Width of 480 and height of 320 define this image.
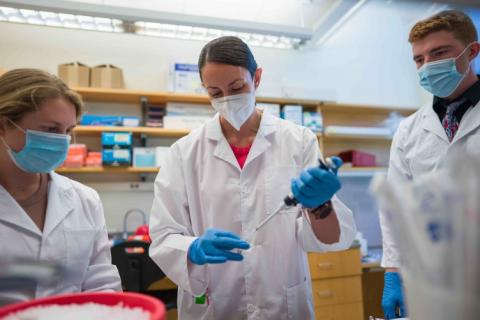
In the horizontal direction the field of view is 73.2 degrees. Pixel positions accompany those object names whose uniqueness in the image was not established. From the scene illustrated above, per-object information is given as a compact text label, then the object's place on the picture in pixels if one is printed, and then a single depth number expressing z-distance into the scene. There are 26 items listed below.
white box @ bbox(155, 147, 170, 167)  2.75
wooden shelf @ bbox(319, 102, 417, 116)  3.35
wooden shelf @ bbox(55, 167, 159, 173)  2.61
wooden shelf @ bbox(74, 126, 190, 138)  2.65
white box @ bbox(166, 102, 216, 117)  2.89
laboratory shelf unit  2.74
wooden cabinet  2.43
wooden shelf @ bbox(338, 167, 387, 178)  3.16
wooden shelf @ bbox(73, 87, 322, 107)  2.73
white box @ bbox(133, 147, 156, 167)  2.75
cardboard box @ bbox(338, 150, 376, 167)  3.22
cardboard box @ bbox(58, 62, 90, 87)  2.66
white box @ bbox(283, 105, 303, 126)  3.04
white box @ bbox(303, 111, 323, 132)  3.11
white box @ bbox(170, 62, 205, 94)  2.87
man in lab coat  1.21
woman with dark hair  0.95
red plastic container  0.49
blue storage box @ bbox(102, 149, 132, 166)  2.63
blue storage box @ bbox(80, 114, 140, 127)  2.73
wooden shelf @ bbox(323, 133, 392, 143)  3.20
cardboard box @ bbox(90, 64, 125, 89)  2.74
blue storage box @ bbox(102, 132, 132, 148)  2.64
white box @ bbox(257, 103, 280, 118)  3.03
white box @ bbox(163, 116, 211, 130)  2.84
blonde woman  0.92
